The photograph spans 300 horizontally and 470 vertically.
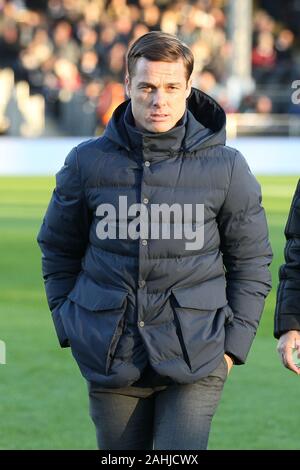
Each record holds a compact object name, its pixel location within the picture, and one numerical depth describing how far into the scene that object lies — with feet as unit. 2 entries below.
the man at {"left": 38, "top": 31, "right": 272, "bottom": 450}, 24.54
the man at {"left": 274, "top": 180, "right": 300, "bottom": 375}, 26.17
